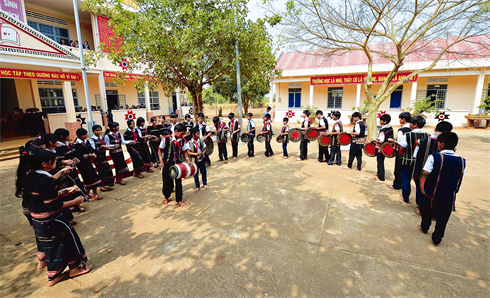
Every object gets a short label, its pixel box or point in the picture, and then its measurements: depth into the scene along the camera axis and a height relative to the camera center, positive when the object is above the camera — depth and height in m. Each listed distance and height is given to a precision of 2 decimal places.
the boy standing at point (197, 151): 5.06 -0.87
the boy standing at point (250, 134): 7.65 -0.80
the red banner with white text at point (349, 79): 15.64 +1.92
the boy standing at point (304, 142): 7.22 -1.04
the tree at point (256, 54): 9.01 +2.31
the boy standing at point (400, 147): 4.65 -0.79
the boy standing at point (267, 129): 7.69 -0.66
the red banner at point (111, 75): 14.44 +2.27
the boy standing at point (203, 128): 6.59 -0.51
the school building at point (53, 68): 8.28 +1.90
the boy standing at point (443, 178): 2.97 -0.93
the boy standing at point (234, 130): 7.55 -0.64
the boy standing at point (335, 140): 6.25 -0.91
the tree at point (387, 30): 6.52 +2.38
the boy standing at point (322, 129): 6.80 -0.61
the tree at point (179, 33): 7.56 +2.56
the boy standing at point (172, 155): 4.25 -0.80
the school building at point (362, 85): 14.48 +1.49
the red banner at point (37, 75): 8.45 +1.52
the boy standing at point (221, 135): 7.26 -0.77
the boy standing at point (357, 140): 6.01 -0.84
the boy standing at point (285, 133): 7.47 -0.76
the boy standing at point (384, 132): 5.18 -0.56
